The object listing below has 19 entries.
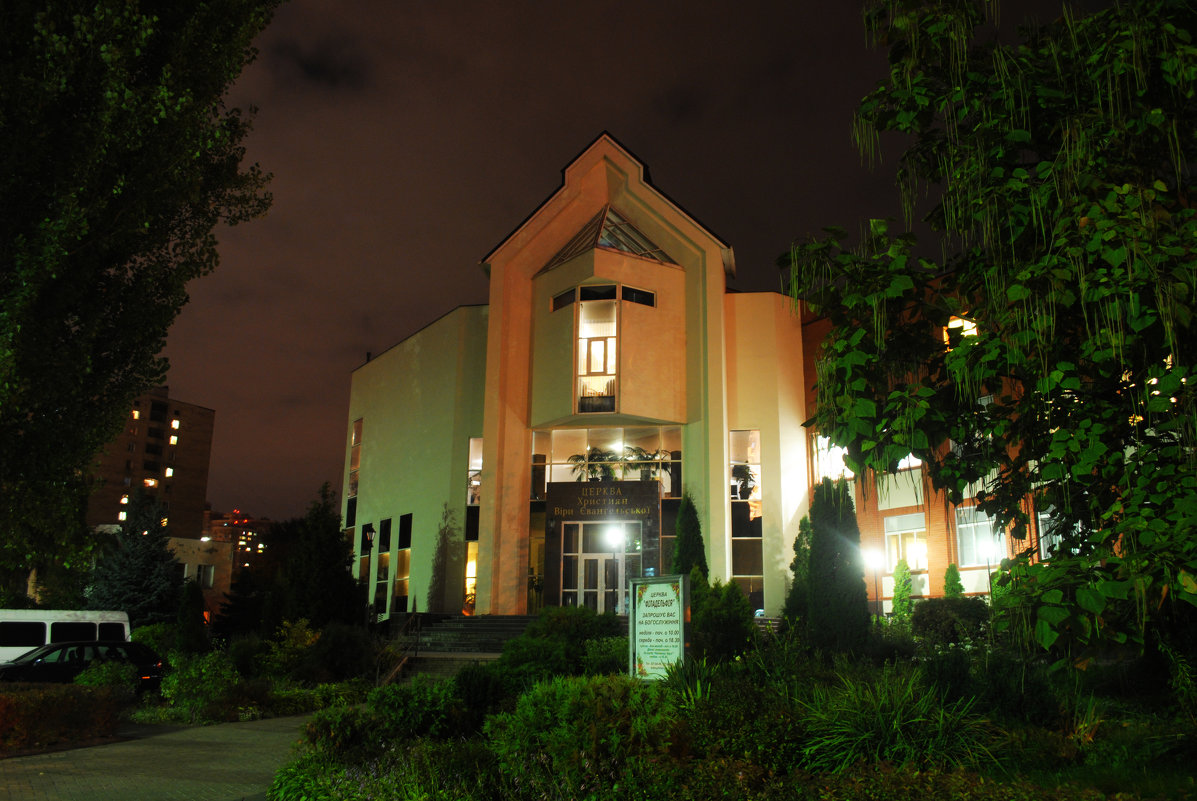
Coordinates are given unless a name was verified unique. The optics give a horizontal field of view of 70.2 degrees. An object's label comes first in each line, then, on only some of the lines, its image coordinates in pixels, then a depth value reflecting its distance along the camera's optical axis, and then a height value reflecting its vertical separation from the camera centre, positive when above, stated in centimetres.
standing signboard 1095 -48
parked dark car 1836 -169
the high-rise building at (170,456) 11725 +1768
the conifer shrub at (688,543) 2572 +137
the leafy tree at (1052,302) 509 +196
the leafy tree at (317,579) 2391 +17
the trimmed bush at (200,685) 1612 -193
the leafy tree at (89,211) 1163 +542
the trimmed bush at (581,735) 718 -128
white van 2203 -118
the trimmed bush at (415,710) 964 -140
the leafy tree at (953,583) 2366 +23
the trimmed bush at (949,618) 2064 -67
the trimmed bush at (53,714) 1228 -195
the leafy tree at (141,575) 3059 +31
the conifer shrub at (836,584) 2044 +14
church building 2809 +556
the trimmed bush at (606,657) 1556 -127
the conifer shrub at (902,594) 2480 -9
